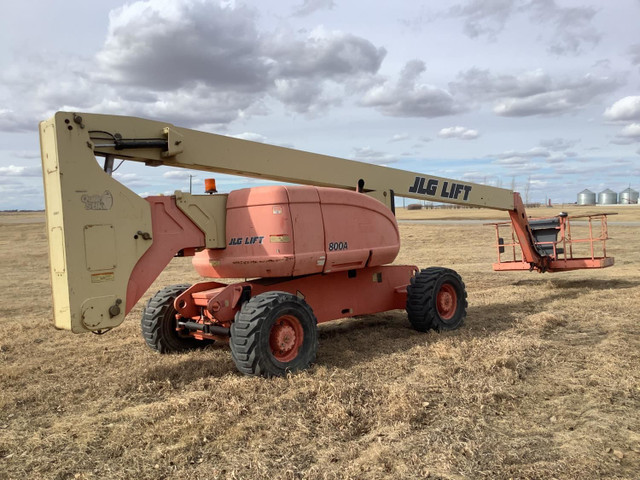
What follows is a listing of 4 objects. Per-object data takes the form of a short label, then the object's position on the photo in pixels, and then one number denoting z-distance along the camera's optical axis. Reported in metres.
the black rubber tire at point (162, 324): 7.32
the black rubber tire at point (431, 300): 8.24
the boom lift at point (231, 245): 5.60
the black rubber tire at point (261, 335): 5.92
